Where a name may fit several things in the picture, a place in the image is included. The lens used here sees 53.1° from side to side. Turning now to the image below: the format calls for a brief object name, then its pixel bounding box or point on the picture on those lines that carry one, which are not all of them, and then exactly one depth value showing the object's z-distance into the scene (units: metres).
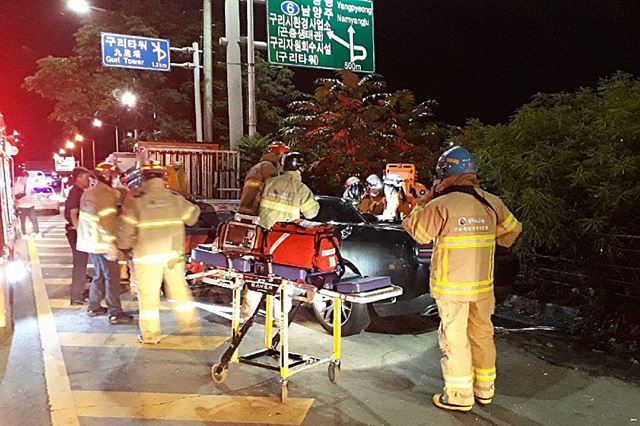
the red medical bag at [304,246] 4.96
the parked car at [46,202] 25.22
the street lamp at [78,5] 17.44
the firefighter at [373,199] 9.83
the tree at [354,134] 15.61
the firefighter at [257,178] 6.60
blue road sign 18.59
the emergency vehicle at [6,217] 6.79
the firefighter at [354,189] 11.26
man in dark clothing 8.41
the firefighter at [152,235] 6.28
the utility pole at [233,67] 15.10
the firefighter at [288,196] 6.01
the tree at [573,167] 6.96
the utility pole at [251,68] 13.65
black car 6.54
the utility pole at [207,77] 17.88
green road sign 13.00
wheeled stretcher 4.89
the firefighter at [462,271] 4.70
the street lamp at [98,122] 29.19
